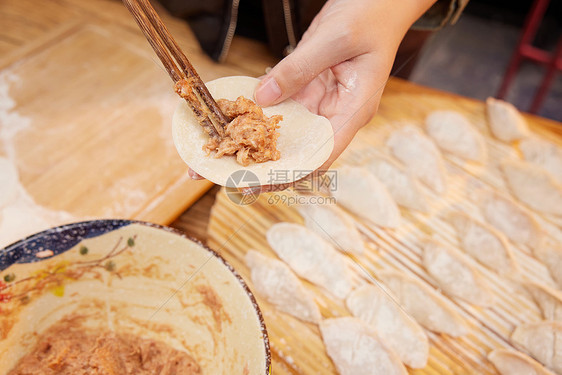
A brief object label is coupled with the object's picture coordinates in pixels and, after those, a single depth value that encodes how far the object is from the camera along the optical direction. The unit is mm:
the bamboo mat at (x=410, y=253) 369
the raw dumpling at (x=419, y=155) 469
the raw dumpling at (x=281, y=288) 379
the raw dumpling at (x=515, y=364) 359
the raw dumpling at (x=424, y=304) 379
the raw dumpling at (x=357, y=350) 355
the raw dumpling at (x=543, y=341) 371
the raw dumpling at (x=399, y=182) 449
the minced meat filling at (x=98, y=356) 325
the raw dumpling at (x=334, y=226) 418
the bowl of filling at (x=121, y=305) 325
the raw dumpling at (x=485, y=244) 418
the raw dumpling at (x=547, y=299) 388
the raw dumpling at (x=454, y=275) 397
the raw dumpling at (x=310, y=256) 397
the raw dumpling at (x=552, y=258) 417
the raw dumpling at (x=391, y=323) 366
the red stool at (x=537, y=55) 691
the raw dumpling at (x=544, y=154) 492
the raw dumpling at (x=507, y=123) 508
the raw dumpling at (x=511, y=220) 436
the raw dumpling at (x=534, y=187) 460
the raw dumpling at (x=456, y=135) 490
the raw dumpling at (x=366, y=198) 435
